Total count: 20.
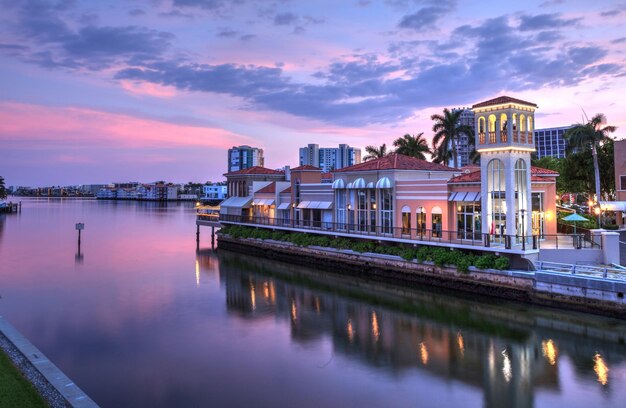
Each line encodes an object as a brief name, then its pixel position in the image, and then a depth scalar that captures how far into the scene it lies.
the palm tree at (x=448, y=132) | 52.31
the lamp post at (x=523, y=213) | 28.76
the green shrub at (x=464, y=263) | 27.95
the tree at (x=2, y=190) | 130.25
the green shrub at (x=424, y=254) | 30.67
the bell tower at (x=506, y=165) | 28.59
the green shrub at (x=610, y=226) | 38.72
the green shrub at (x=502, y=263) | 26.27
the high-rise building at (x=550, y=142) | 196.38
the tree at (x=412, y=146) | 57.31
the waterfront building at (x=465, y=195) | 28.80
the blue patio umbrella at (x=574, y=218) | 28.70
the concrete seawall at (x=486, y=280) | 21.91
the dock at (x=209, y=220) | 58.53
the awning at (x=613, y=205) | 39.97
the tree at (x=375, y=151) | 61.47
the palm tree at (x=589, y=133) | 44.31
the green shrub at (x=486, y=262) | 26.95
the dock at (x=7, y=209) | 125.34
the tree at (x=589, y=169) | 50.16
